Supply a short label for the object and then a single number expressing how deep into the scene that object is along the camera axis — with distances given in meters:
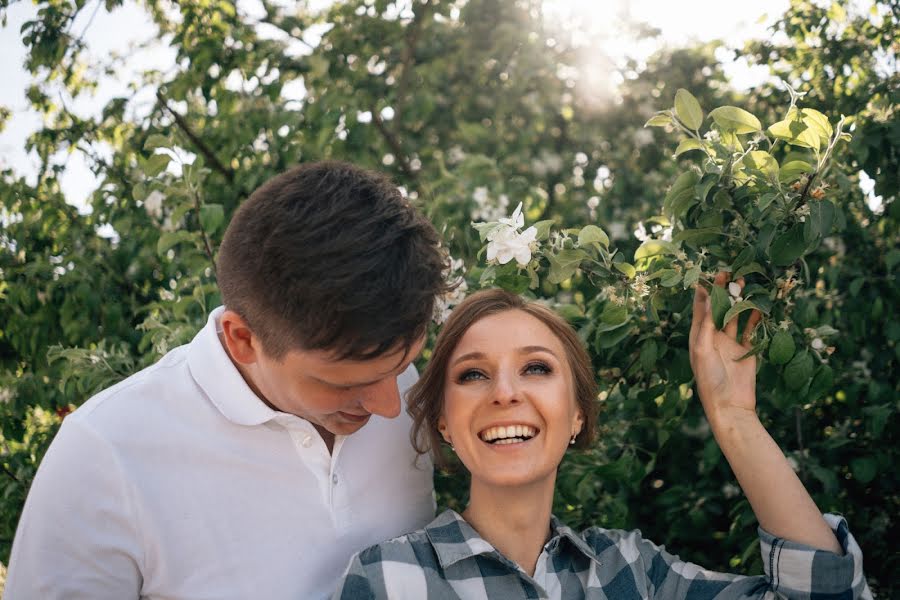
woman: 1.88
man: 1.72
